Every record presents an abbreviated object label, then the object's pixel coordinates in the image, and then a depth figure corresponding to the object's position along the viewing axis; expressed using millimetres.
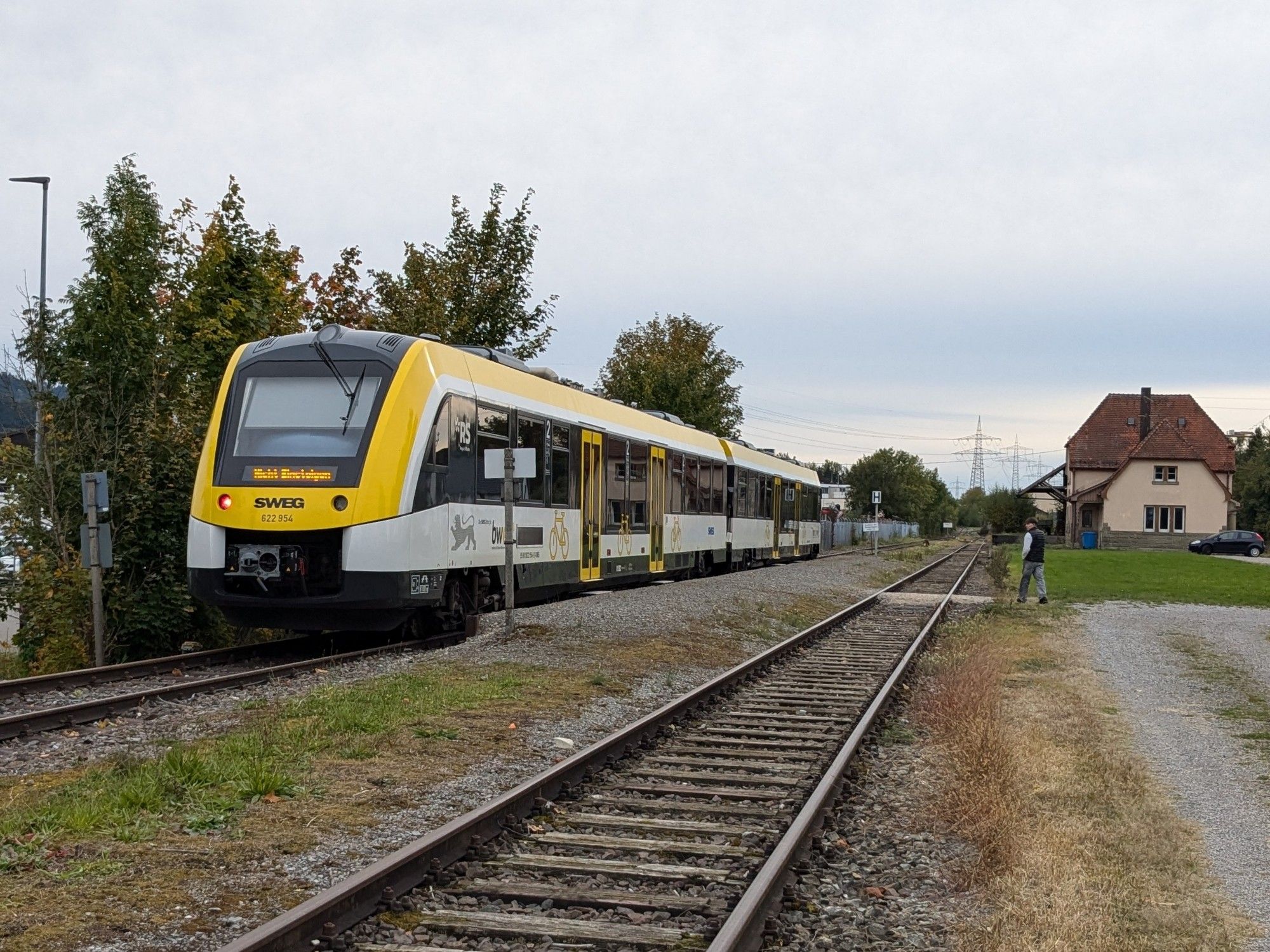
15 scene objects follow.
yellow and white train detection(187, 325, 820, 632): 13047
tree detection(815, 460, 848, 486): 159750
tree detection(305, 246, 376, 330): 25891
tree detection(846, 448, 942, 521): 128500
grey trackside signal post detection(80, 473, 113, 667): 13727
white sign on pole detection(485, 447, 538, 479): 14922
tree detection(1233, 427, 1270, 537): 78938
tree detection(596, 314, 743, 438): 44094
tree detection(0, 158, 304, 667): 15477
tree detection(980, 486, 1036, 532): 89188
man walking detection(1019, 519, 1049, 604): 24281
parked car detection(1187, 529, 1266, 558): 66562
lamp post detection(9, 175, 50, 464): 26797
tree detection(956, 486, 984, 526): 175275
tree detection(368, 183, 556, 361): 23953
